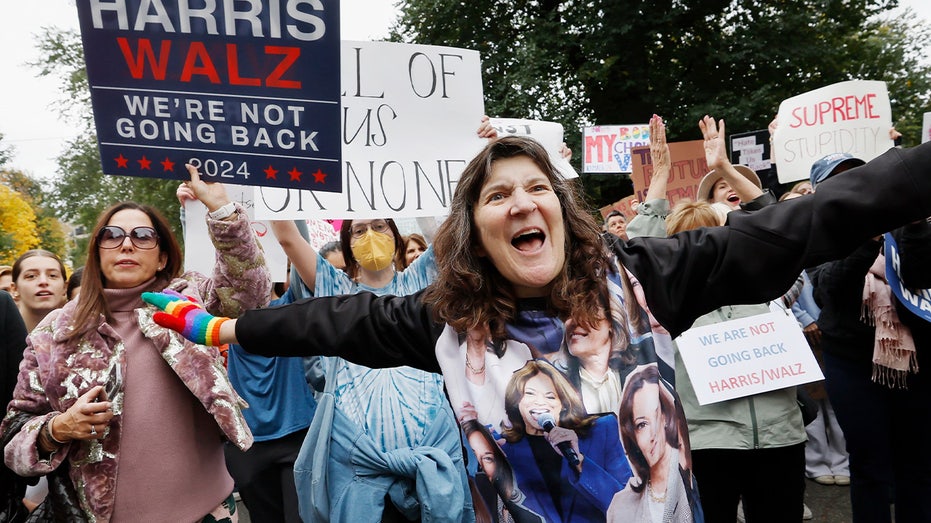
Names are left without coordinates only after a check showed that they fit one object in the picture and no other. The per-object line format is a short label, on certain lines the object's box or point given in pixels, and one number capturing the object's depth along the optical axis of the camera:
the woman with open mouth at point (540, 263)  1.51
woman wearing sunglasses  2.24
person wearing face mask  2.72
